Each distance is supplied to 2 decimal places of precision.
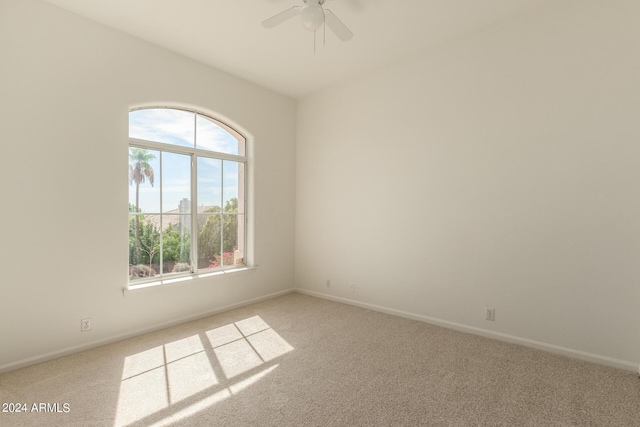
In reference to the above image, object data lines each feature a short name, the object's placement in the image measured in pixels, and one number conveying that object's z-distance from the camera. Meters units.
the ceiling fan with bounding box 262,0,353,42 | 2.26
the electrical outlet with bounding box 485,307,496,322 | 3.02
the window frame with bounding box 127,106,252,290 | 3.24
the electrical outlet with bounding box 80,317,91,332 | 2.73
